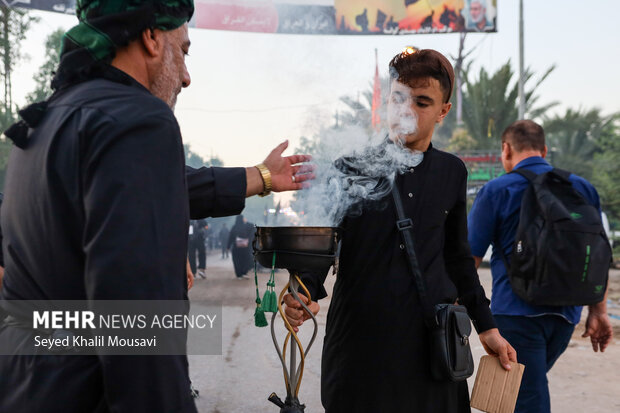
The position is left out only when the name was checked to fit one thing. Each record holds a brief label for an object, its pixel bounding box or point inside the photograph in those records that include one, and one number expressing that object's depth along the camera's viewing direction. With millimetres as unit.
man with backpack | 3355
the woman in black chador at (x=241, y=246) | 15914
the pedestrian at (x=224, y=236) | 28353
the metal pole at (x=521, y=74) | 20781
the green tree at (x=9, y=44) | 29719
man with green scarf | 1184
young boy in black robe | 2367
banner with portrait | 14141
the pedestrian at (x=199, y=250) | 16016
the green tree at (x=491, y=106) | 27312
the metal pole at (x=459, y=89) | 23059
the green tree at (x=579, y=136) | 28922
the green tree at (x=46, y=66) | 33125
